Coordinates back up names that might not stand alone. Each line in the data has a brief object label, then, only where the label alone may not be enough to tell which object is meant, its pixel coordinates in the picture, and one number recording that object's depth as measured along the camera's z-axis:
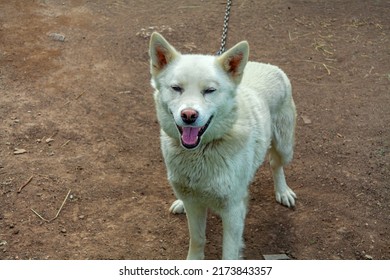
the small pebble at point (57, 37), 6.70
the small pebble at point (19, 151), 4.58
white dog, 2.86
